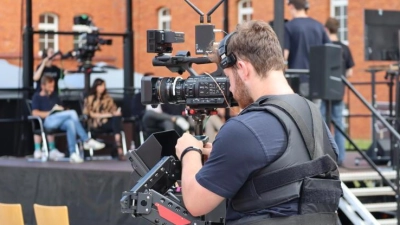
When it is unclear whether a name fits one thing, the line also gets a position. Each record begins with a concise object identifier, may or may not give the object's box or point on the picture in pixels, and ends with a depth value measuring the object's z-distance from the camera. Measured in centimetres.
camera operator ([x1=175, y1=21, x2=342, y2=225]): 297
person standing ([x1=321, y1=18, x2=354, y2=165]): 895
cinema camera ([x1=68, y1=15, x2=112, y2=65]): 1173
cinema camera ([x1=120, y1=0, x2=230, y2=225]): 335
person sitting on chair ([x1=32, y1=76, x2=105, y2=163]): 1032
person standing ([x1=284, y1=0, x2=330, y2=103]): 881
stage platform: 792
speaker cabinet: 794
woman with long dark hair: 1081
